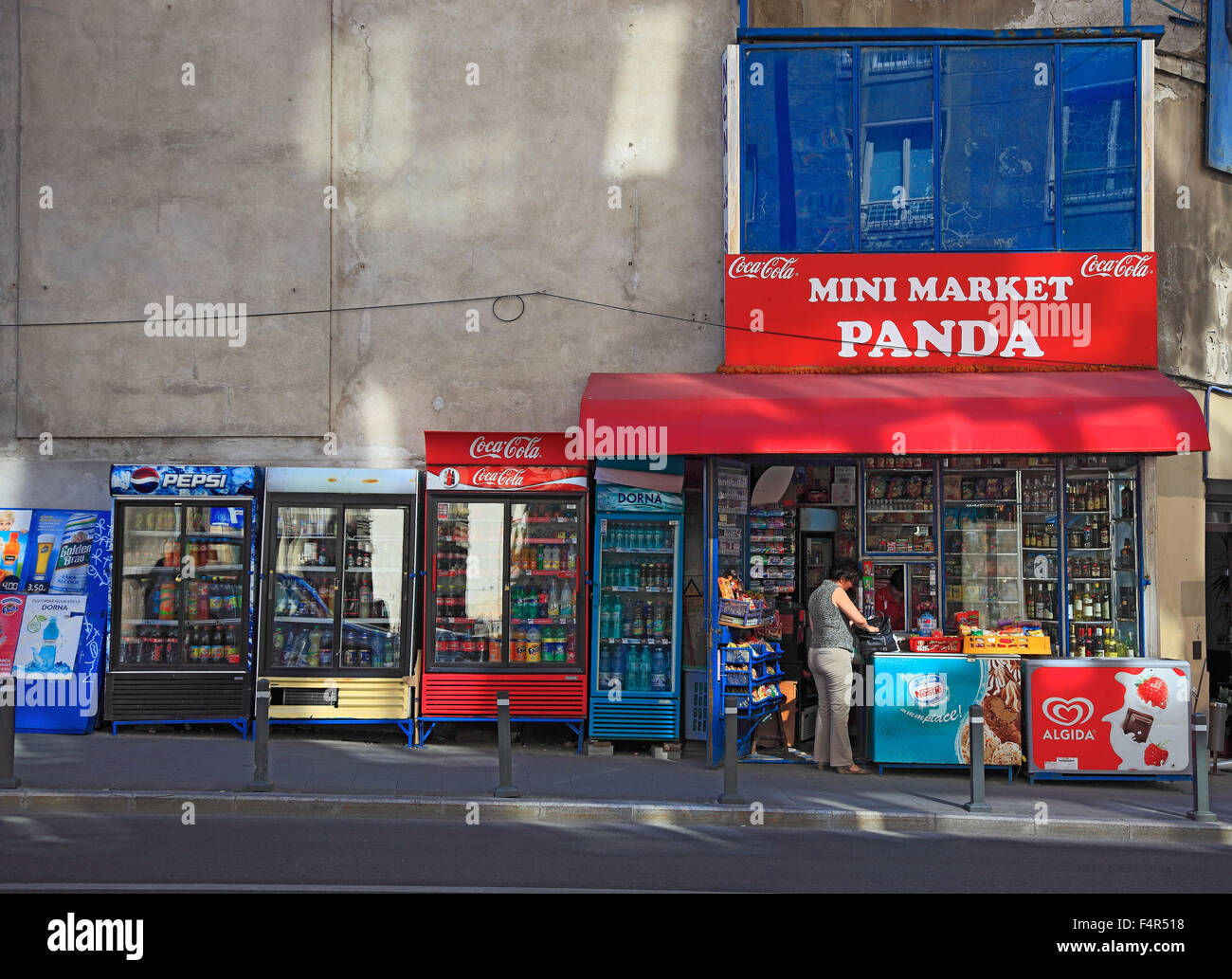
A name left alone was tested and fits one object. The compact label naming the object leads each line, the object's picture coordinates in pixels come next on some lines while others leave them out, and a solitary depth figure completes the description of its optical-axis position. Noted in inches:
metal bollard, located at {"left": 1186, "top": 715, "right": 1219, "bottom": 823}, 375.2
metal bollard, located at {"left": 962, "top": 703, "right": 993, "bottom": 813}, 374.6
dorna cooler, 476.1
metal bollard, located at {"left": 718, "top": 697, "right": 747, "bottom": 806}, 374.6
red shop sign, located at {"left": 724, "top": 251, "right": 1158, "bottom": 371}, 490.9
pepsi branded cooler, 474.0
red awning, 437.7
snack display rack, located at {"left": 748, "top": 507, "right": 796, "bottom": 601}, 498.3
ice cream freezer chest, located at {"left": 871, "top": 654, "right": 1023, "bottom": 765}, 436.8
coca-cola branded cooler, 478.0
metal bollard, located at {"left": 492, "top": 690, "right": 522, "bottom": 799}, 375.9
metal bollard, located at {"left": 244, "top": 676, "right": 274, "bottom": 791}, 368.5
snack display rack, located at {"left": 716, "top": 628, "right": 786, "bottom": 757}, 459.5
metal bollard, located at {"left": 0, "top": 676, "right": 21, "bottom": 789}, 360.2
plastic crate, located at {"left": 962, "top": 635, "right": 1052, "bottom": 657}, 446.0
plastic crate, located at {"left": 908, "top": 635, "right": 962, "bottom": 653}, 450.9
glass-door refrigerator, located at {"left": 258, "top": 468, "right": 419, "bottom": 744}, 476.1
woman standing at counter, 442.9
